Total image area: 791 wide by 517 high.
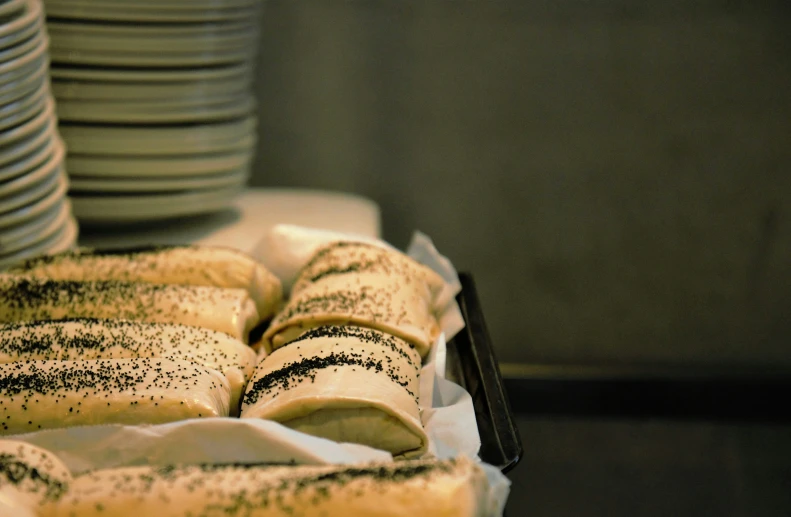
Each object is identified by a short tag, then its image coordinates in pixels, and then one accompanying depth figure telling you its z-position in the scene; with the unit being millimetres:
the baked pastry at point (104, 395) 931
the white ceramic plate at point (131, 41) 1548
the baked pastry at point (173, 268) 1349
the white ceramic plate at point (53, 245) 1354
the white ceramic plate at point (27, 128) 1229
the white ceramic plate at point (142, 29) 1542
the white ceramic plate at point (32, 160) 1251
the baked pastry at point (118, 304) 1239
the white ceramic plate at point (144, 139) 1646
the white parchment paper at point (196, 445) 842
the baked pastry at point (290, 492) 707
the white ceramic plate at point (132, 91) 1604
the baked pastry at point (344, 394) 936
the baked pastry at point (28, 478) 712
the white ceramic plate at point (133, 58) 1568
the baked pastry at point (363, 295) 1211
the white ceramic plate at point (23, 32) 1183
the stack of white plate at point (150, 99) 1564
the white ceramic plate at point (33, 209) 1285
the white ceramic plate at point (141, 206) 1696
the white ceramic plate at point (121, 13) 1527
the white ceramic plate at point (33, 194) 1272
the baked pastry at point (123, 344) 1085
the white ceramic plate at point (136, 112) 1622
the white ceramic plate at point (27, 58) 1188
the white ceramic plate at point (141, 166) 1669
